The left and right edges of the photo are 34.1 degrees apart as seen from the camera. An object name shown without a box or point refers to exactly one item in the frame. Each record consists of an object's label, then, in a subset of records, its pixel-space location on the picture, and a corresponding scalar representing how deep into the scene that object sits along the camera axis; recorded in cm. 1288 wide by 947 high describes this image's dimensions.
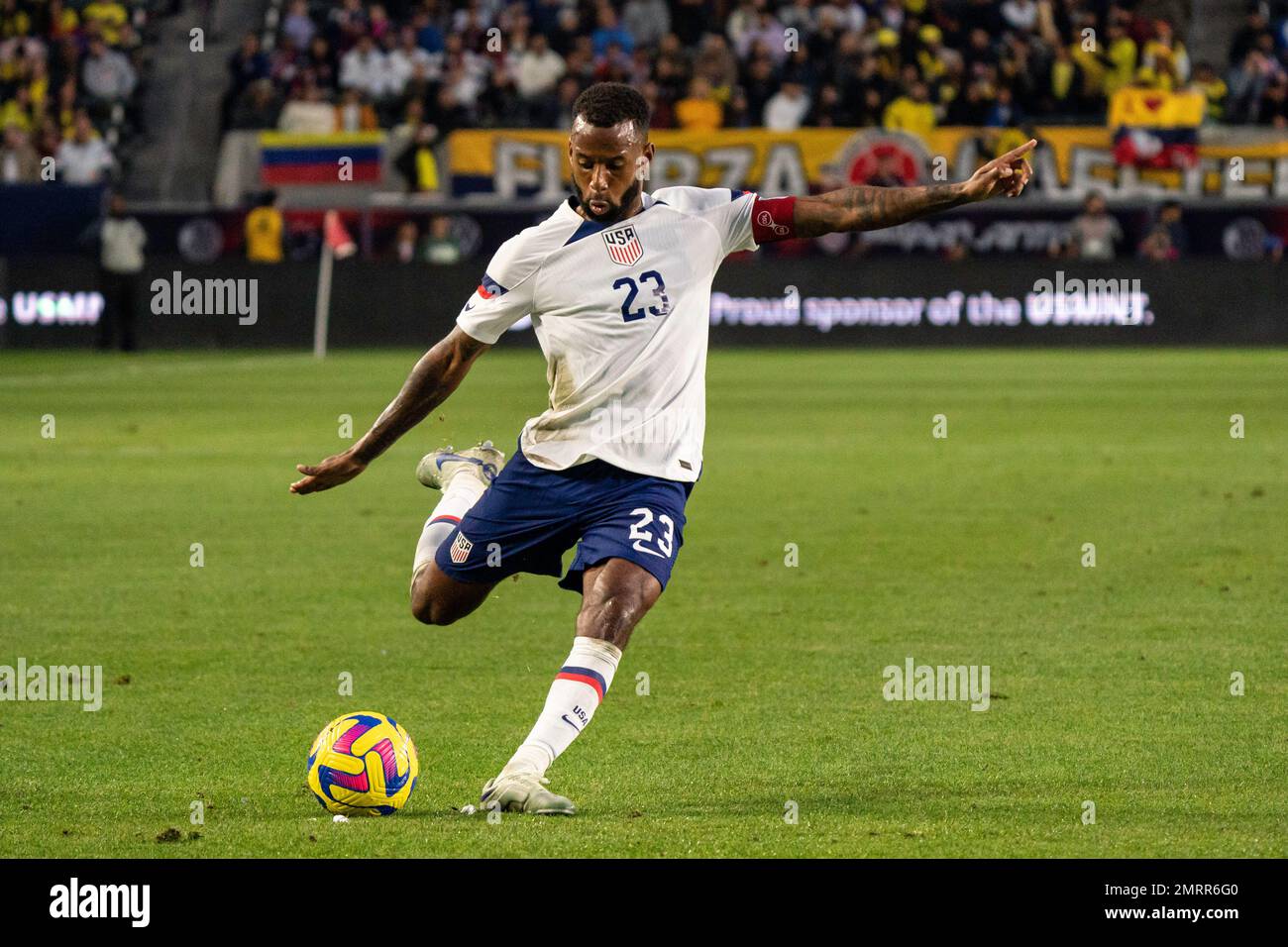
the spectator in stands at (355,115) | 3303
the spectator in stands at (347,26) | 3544
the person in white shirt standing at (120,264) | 2980
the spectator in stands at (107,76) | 3562
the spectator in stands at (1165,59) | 3134
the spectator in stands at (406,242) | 3120
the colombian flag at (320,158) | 3191
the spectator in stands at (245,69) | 3450
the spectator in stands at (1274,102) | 3153
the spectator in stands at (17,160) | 3353
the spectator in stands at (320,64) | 3441
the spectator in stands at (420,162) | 3203
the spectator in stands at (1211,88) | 3177
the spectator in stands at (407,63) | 3453
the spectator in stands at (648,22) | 3478
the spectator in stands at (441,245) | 3092
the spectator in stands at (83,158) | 3391
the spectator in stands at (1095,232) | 2970
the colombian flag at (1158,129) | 3078
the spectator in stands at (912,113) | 3175
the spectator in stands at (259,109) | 3372
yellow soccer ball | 600
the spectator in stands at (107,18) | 3644
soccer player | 627
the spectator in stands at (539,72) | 3391
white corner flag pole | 2953
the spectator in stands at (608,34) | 3416
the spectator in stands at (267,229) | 3083
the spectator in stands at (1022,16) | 3353
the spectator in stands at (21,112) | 3506
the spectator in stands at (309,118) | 3303
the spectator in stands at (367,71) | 3447
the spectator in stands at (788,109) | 3262
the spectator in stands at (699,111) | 3259
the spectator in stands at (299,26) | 3569
